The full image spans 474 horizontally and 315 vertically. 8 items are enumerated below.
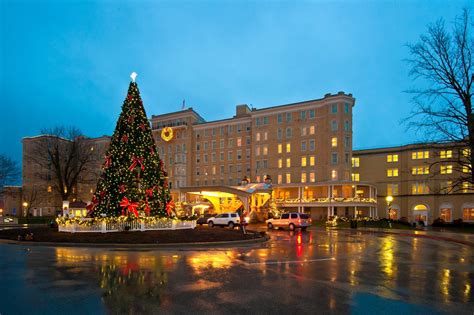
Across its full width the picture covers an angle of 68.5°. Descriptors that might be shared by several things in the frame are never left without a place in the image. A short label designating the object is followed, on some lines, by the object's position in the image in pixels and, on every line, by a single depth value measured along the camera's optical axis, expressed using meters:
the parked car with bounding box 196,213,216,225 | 42.50
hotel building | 59.00
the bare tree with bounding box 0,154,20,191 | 53.73
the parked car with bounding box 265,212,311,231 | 35.75
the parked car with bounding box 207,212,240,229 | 37.62
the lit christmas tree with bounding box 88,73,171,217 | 23.11
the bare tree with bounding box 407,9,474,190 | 23.73
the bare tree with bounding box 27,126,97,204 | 48.97
